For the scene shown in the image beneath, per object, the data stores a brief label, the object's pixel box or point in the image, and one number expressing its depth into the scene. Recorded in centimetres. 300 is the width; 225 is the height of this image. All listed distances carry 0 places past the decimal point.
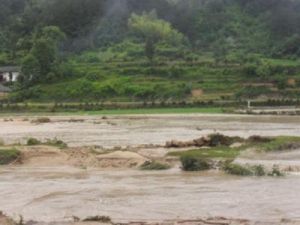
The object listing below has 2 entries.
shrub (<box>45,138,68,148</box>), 3611
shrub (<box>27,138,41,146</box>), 3597
